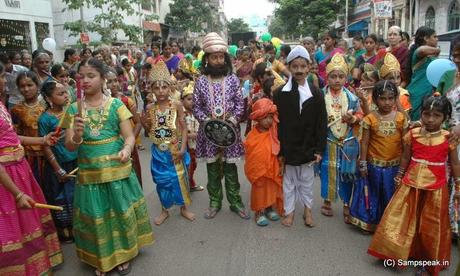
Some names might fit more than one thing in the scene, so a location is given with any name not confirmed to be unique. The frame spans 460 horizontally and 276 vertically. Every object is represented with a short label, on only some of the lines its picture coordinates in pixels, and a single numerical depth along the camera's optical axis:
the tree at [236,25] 71.75
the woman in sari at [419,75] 4.64
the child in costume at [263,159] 3.89
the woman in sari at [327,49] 7.46
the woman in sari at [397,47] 6.07
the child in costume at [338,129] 4.02
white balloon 8.91
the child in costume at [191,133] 5.10
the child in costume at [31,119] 3.62
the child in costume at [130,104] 4.05
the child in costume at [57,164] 3.56
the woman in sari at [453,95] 3.30
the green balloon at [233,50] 13.45
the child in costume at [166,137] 4.07
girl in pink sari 2.68
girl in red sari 2.93
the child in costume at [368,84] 3.89
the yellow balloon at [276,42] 10.52
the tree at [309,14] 30.98
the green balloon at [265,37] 12.26
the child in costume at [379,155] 3.44
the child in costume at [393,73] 4.14
